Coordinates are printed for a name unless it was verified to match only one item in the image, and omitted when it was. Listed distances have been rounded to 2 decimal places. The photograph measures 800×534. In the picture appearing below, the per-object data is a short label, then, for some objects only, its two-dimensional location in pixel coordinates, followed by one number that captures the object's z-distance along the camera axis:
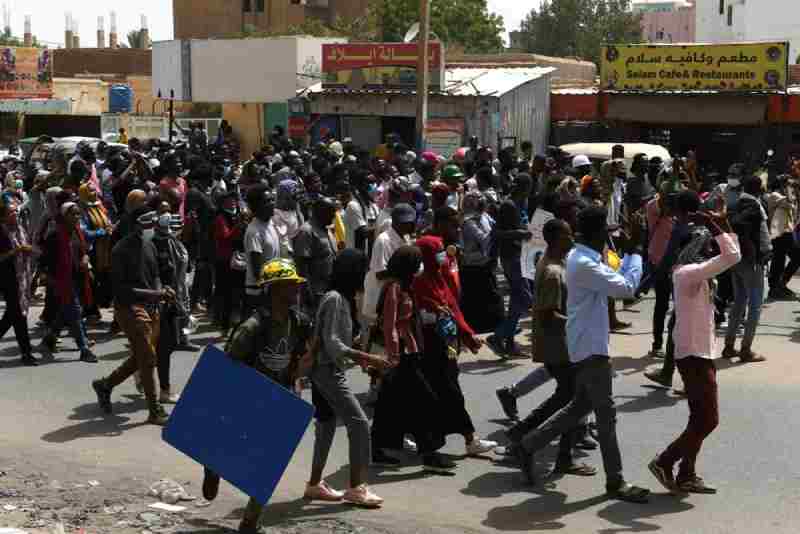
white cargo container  38.25
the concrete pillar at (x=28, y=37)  135.73
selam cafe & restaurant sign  27.98
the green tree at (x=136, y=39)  117.00
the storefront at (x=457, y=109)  29.12
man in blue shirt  7.28
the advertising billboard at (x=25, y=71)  53.31
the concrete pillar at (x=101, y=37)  142.75
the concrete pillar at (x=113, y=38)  126.19
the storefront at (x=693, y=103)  28.19
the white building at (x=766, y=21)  73.38
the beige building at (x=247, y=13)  81.62
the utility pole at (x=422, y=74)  22.14
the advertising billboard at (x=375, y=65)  30.05
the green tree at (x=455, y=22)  68.69
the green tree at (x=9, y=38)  131.88
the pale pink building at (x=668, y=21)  119.12
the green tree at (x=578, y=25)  90.56
